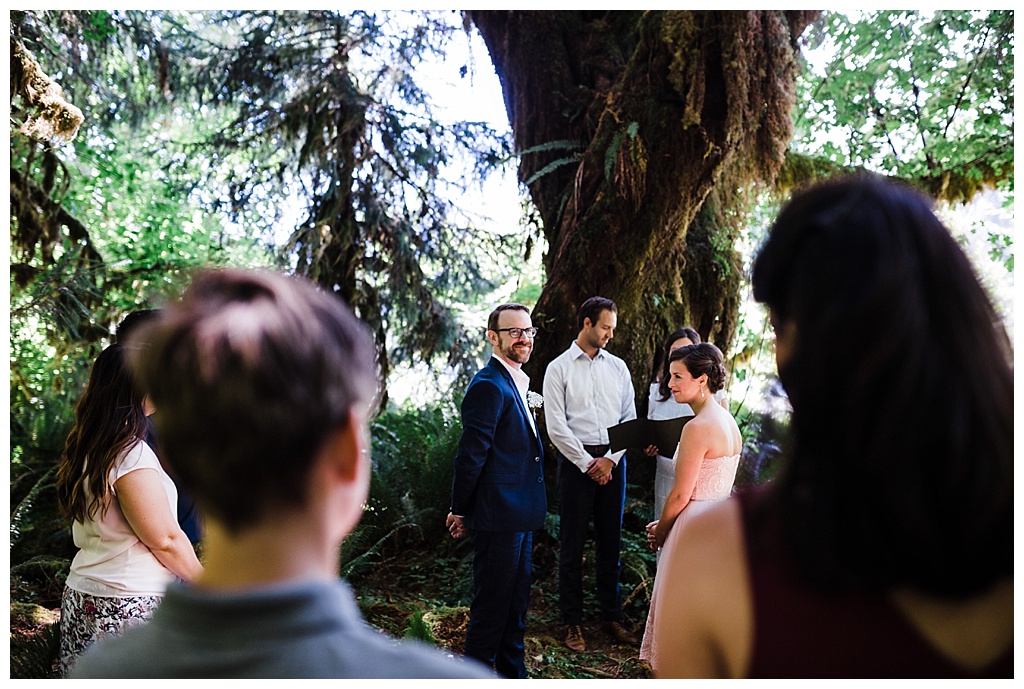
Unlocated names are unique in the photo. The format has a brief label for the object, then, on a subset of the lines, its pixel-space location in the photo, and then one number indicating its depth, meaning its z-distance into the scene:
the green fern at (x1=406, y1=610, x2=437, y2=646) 4.24
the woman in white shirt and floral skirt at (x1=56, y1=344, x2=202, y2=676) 2.40
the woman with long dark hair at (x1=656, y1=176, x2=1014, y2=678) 0.91
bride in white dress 3.58
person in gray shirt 0.82
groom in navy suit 3.79
